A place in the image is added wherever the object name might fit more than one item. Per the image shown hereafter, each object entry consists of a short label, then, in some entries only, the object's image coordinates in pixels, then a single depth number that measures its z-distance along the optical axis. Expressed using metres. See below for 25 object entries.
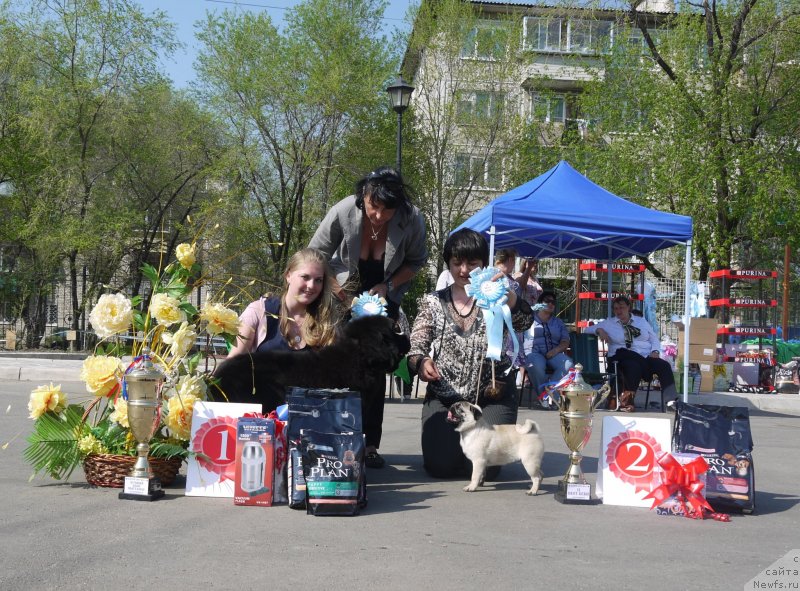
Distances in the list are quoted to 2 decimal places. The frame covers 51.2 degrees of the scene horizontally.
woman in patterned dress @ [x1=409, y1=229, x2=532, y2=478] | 4.82
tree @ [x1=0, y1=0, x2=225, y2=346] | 23.42
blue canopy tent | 8.66
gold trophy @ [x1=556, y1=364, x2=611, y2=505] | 4.23
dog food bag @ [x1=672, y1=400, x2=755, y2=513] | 4.12
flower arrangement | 4.14
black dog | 4.40
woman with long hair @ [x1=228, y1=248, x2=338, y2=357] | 4.56
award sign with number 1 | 4.13
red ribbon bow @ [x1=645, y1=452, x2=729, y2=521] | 4.00
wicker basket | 4.20
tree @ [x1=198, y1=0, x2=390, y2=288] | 24.44
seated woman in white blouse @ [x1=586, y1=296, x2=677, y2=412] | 10.42
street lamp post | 13.35
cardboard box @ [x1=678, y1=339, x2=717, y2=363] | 12.11
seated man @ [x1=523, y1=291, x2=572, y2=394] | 10.43
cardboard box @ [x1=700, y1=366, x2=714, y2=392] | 12.27
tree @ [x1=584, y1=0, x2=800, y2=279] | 20.27
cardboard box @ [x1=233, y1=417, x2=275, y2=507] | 3.94
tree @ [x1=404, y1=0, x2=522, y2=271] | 26.11
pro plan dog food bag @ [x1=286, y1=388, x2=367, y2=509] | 3.84
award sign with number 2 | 4.25
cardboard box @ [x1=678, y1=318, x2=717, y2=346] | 11.94
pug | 4.45
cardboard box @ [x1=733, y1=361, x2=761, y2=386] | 13.59
